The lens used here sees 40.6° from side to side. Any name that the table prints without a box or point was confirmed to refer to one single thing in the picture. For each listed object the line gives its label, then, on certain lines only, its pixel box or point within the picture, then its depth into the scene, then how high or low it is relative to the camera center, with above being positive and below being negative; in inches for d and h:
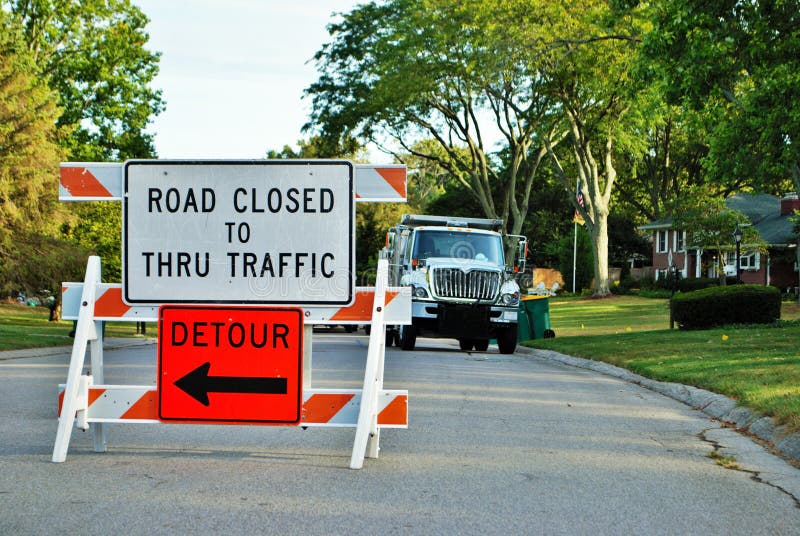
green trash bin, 1141.1 -38.9
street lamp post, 1642.5 +63.3
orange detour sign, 285.7 -22.7
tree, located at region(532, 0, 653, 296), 1435.8 +292.5
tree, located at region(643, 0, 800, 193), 895.1 +188.0
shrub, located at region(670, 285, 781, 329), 1037.2 -24.1
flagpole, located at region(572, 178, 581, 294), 2613.7 +69.3
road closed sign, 293.7 +12.5
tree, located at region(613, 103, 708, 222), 2886.3 +309.9
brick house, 2362.2 +69.4
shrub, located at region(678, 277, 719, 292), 2281.0 -5.6
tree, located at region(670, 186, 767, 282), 2070.6 +111.6
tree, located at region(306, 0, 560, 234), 1600.6 +313.4
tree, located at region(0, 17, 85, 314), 1449.3 +113.8
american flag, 1997.0 +138.8
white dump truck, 925.2 -0.5
